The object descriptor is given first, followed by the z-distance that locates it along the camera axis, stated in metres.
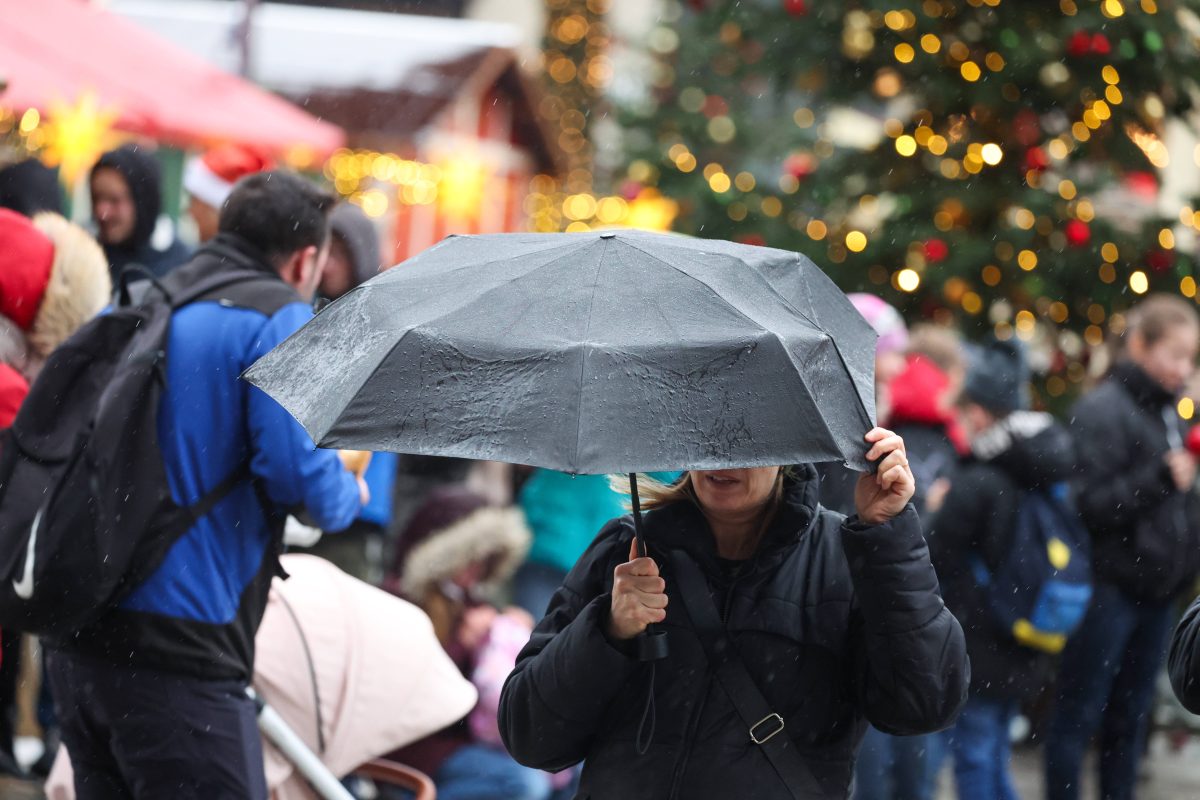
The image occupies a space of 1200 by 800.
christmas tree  17.22
